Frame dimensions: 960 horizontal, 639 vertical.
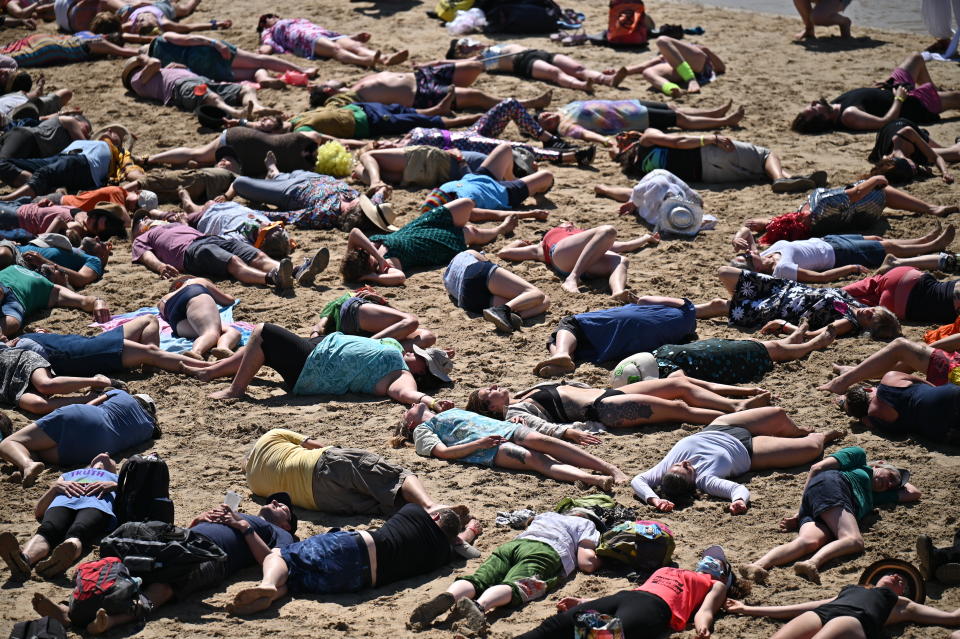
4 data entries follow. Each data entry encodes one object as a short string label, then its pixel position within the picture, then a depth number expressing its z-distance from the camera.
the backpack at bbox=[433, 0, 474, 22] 28.89
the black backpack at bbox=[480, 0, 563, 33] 27.84
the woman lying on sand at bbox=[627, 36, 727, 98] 24.45
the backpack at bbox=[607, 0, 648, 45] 26.70
